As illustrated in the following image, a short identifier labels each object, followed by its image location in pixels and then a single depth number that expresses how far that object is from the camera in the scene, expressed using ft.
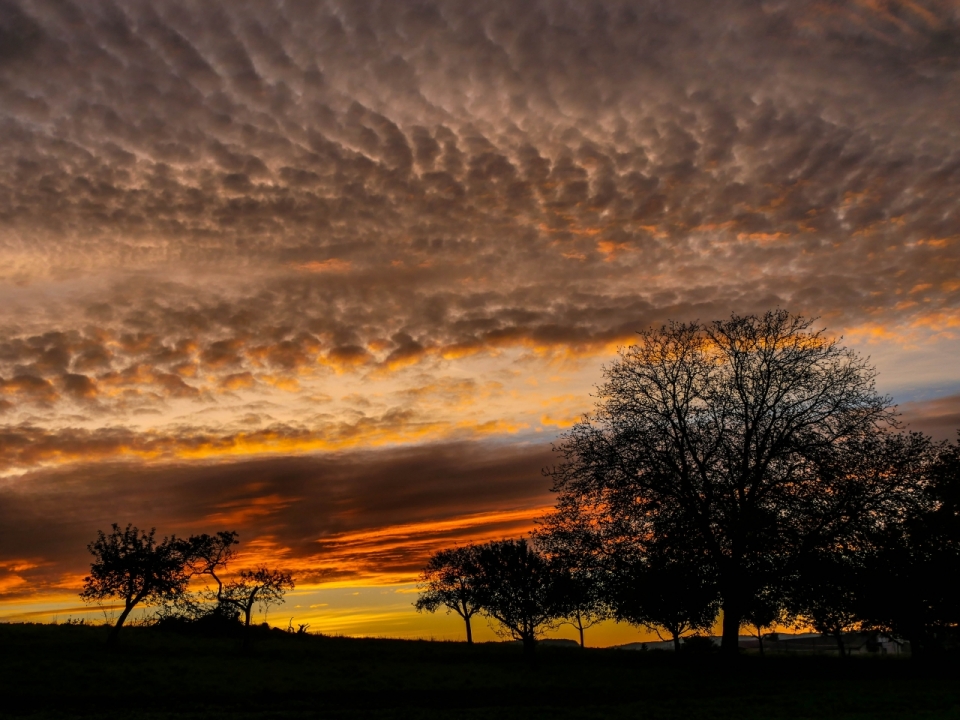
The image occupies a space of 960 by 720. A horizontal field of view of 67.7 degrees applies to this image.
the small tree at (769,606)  101.40
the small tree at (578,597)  107.24
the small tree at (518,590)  169.48
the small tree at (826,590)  96.78
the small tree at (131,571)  173.06
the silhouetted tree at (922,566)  97.40
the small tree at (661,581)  101.19
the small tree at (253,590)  188.34
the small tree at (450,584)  247.70
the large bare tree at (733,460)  98.22
